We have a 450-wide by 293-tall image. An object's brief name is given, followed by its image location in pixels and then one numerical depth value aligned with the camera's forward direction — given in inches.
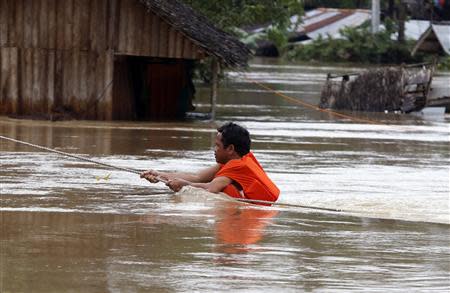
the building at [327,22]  3193.9
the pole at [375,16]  2652.3
